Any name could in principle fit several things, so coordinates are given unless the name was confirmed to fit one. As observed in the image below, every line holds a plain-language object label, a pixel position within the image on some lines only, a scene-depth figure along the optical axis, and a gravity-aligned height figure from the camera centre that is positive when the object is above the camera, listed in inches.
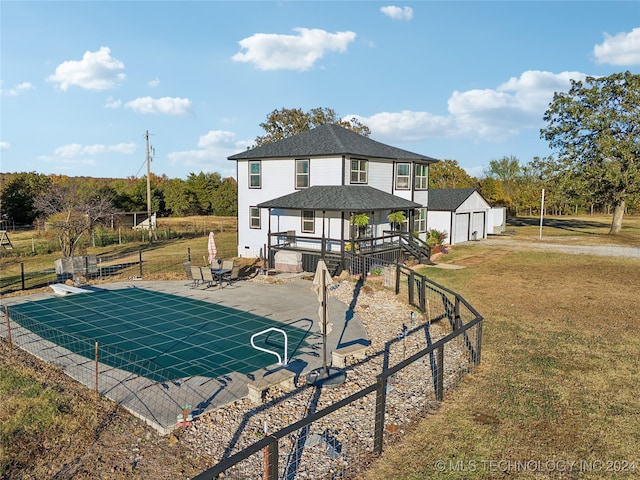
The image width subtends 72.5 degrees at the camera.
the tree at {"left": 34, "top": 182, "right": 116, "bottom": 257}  898.7 -21.1
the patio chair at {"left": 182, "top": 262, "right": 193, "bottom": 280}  664.6 -97.2
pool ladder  359.7 -127.3
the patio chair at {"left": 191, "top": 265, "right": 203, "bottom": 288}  650.5 -101.9
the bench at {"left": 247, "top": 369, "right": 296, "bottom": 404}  294.7 -123.1
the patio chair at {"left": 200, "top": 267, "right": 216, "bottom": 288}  644.7 -101.4
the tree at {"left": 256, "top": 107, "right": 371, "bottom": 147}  2046.0 +397.5
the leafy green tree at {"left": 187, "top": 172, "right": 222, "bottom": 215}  2361.0 +84.3
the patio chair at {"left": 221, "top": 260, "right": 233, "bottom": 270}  701.1 -96.3
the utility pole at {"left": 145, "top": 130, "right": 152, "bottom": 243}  1533.0 +148.1
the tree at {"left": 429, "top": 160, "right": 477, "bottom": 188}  2422.5 +179.4
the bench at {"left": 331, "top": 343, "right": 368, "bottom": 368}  360.8 -124.0
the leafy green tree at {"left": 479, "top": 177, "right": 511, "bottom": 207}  2432.3 +78.8
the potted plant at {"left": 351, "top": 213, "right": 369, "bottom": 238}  828.6 -23.4
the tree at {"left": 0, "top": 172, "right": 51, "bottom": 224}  1759.4 +14.2
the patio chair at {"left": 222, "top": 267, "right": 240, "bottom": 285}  681.0 -110.5
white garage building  1262.3 -16.8
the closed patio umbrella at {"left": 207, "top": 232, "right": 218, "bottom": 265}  677.3 -67.0
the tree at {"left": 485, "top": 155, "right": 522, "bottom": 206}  2817.4 +252.0
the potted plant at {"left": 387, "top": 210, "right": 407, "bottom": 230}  927.0 -20.9
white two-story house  866.8 +38.3
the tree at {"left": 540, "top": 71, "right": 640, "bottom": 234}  1454.2 +258.6
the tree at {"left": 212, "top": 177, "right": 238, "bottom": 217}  2396.7 +24.0
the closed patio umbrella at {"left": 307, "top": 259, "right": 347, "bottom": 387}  317.8 -91.2
